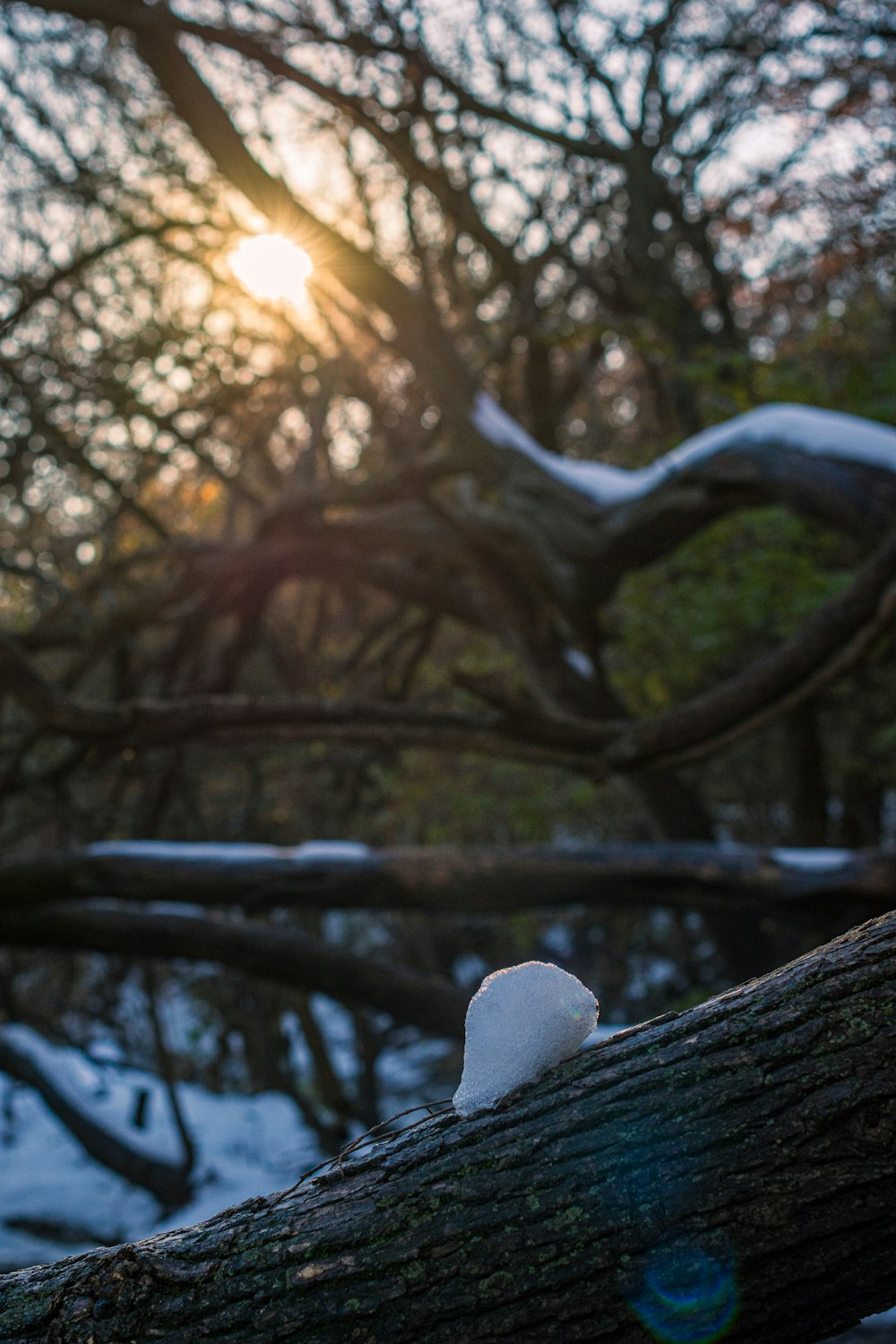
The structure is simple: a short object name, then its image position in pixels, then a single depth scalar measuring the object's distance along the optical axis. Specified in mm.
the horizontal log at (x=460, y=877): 4605
